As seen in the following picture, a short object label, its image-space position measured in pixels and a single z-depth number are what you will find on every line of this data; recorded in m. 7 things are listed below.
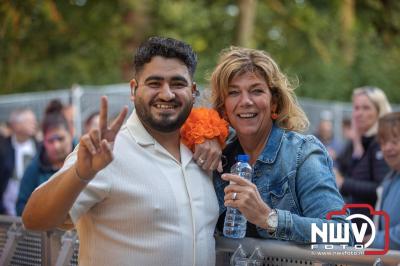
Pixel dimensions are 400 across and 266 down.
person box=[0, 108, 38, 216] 8.21
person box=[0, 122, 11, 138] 9.85
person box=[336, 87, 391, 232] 6.22
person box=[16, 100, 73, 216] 6.06
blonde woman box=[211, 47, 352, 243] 3.31
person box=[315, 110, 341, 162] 11.58
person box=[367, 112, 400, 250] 5.09
